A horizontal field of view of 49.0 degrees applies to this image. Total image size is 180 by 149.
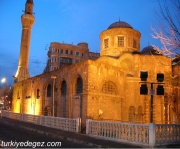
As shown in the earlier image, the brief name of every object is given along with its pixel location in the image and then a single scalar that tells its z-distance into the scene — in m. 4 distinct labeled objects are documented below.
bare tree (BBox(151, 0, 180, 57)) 9.25
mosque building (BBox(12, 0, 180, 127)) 16.84
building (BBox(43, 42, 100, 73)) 58.93
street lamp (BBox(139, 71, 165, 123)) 9.18
